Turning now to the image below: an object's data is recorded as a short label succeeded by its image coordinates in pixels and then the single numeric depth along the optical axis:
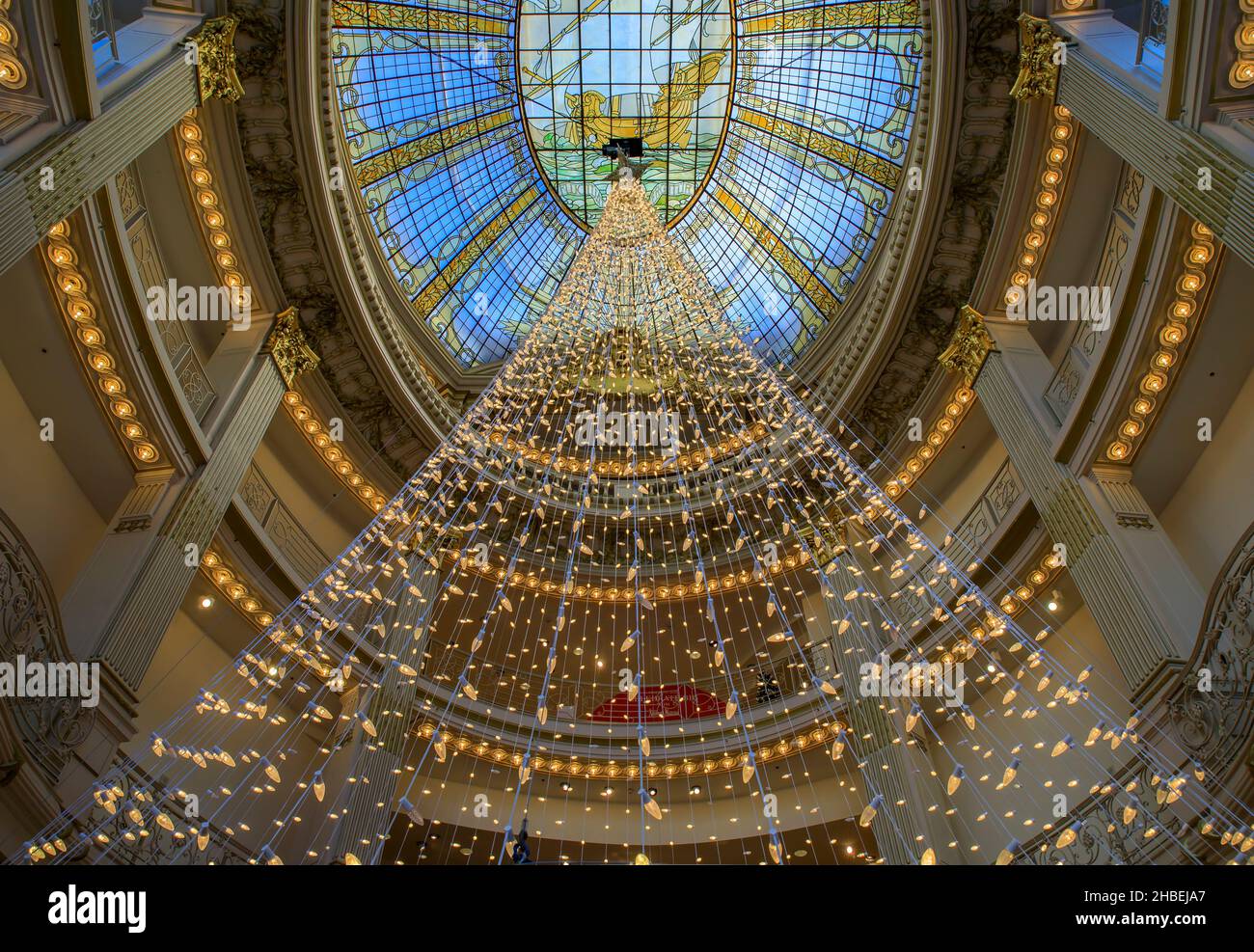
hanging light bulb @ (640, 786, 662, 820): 6.24
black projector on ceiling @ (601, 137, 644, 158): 18.84
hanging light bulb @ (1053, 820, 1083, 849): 6.18
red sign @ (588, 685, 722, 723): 16.59
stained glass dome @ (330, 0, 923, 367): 17.69
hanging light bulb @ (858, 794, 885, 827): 6.11
